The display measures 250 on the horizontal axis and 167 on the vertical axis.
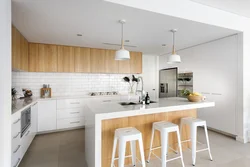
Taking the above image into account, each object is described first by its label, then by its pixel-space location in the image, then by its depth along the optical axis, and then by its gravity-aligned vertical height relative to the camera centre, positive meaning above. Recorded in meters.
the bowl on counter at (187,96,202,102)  2.53 -0.28
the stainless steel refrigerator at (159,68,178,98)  4.85 +0.05
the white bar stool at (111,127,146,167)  1.71 -0.70
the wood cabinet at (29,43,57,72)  3.63 +0.70
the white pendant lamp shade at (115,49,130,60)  2.21 +0.48
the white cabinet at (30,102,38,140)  2.95 -0.81
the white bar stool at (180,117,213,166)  2.17 -0.72
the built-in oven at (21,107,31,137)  2.32 -0.68
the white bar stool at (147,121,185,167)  1.95 -0.72
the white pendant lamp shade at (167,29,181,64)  2.52 +0.46
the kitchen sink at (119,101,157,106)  2.51 -0.37
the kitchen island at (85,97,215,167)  1.76 -0.60
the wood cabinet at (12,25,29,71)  2.50 +0.68
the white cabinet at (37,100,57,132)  3.40 -0.83
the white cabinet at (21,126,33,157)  2.36 -1.09
